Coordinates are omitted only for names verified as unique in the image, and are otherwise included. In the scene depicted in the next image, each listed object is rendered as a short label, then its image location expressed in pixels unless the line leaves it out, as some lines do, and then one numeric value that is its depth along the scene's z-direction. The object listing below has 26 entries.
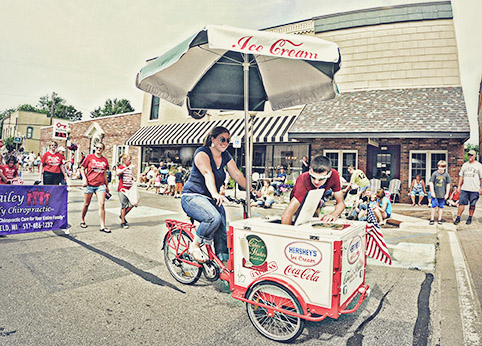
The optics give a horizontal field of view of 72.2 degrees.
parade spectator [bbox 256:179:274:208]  12.58
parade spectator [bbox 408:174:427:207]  14.20
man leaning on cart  3.26
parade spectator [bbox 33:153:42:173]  31.30
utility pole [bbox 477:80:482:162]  38.78
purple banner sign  5.61
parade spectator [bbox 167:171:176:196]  16.22
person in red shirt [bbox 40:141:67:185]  7.93
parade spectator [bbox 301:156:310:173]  14.74
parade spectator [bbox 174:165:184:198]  15.39
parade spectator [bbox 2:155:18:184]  7.79
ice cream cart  2.70
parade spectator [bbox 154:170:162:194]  17.67
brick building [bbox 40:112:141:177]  25.92
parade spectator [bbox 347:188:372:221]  8.76
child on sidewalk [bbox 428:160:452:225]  9.02
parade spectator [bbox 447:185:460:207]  13.40
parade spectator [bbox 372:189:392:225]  8.13
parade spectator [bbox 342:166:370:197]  10.17
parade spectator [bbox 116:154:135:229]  7.55
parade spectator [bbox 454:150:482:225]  8.67
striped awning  16.27
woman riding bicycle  3.68
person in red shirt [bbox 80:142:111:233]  7.04
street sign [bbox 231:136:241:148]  14.27
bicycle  3.76
